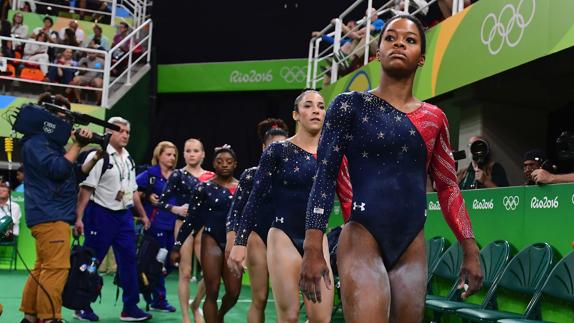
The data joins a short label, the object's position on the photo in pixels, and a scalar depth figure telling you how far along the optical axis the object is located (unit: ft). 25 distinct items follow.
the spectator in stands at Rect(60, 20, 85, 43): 53.58
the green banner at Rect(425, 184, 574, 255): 17.26
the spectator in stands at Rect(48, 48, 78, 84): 49.39
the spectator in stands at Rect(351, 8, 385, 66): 34.31
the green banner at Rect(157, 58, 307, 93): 56.24
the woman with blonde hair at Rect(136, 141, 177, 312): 28.71
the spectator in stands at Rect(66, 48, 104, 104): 49.49
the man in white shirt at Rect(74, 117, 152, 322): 24.58
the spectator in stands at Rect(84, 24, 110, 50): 54.85
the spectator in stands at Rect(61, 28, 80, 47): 52.60
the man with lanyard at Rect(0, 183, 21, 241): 39.65
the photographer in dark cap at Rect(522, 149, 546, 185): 20.41
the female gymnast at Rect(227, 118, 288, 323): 16.97
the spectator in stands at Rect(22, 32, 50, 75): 49.93
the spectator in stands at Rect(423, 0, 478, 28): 44.01
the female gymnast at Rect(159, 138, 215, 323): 23.50
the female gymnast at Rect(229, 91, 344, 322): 14.84
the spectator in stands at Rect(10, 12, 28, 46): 53.16
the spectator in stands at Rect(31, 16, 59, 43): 52.60
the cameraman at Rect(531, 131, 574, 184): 17.21
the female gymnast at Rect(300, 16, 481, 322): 9.41
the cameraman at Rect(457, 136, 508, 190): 22.84
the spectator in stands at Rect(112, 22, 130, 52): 55.83
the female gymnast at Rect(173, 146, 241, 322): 20.25
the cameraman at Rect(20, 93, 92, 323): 18.94
